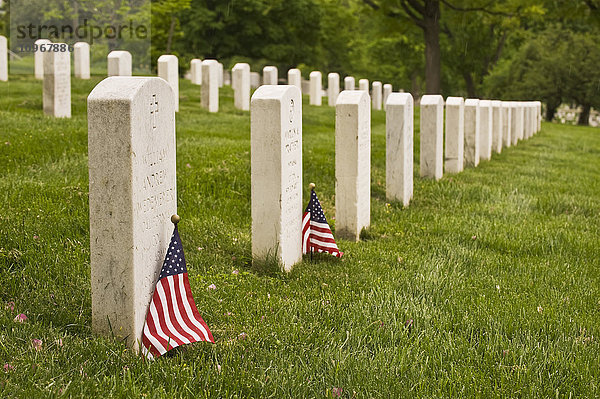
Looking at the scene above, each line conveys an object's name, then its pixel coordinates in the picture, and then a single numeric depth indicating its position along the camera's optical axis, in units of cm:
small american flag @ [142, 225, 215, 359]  349
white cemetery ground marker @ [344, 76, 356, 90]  2495
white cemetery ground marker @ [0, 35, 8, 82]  1761
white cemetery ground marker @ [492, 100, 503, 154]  1481
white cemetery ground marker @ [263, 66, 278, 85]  2099
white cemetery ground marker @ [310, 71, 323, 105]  2420
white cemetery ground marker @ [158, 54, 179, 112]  1520
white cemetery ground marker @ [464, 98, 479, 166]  1185
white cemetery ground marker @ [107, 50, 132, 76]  1432
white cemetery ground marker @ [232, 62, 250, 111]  1770
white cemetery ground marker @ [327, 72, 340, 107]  2561
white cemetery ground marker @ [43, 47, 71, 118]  1152
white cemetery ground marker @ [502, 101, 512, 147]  1653
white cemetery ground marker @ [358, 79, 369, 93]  2512
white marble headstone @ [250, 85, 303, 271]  489
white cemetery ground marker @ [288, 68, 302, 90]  2063
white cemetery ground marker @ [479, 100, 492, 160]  1292
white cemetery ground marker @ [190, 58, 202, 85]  2159
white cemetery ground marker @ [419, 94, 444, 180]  953
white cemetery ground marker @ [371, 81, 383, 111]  2748
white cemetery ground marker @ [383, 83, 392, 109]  2932
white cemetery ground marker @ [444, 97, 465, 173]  1077
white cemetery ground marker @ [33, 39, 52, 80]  1957
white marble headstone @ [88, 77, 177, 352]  328
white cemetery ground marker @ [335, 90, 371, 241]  626
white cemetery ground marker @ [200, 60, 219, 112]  1647
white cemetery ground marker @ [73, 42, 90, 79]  2016
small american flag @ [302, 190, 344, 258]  548
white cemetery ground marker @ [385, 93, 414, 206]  772
